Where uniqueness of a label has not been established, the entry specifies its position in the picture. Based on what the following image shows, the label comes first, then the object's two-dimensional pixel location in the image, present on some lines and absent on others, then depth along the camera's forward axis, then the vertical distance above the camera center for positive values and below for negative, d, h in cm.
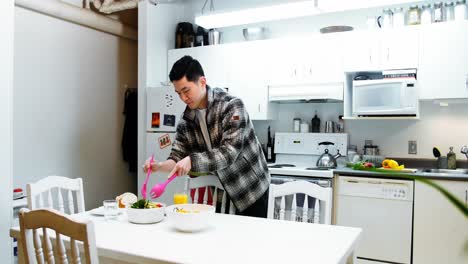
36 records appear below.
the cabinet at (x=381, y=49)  347 +65
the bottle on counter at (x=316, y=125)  409 +0
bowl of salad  187 -41
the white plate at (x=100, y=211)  208 -46
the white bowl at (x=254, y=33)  426 +93
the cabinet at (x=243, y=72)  407 +53
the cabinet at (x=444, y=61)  330 +53
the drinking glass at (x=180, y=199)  202 -37
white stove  393 -23
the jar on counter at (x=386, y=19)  371 +96
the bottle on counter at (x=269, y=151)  428 -27
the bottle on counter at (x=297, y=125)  416 +0
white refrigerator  405 -2
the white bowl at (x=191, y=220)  170 -40
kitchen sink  337 -37
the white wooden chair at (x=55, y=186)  212 -36
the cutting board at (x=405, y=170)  324 -36
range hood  371 +30
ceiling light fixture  300 +84
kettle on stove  373 -33
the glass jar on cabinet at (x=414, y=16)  358 +95
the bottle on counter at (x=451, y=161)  347 -29
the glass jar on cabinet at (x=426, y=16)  354 +94
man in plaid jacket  212 -9
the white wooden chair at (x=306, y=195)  203 -35
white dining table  141 -45
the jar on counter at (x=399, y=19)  364 +94
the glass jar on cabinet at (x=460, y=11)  339 +94
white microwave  339 +24
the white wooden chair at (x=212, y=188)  234 -37
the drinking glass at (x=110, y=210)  201 -42
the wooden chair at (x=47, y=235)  113 -32
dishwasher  317 -70
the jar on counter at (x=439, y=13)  353 +96
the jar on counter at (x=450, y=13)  350 +95
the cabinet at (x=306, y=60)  376 +60
